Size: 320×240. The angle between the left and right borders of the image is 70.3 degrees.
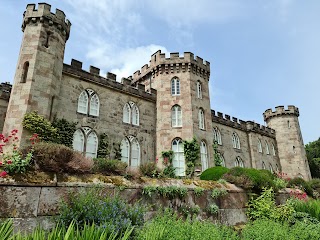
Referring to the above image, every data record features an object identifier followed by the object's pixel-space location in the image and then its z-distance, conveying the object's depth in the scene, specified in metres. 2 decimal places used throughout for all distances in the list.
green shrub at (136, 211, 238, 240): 3.99
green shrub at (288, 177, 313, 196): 16.69
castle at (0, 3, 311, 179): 13.23
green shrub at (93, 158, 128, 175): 7.86
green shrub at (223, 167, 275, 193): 10.59
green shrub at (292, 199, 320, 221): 9.36
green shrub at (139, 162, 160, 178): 9.12
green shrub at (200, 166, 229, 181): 13.20
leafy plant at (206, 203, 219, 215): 8.68
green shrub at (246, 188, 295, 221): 8.88
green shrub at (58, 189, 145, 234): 5.00
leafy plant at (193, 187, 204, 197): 8.68
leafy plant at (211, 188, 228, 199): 9.14
